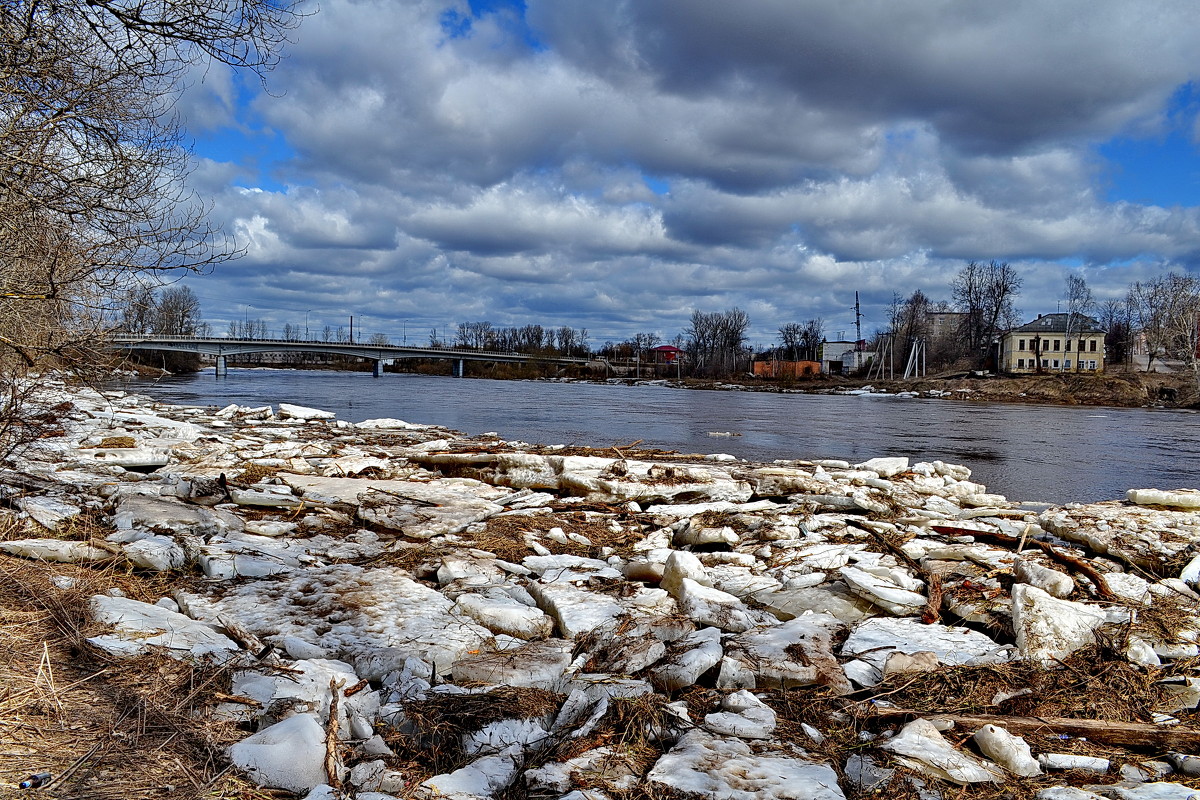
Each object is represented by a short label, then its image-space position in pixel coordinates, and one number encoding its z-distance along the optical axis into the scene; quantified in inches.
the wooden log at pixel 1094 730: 103.0
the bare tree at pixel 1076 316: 2709.2
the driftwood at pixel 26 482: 218.5
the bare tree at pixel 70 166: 176.9
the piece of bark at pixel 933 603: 153.2
